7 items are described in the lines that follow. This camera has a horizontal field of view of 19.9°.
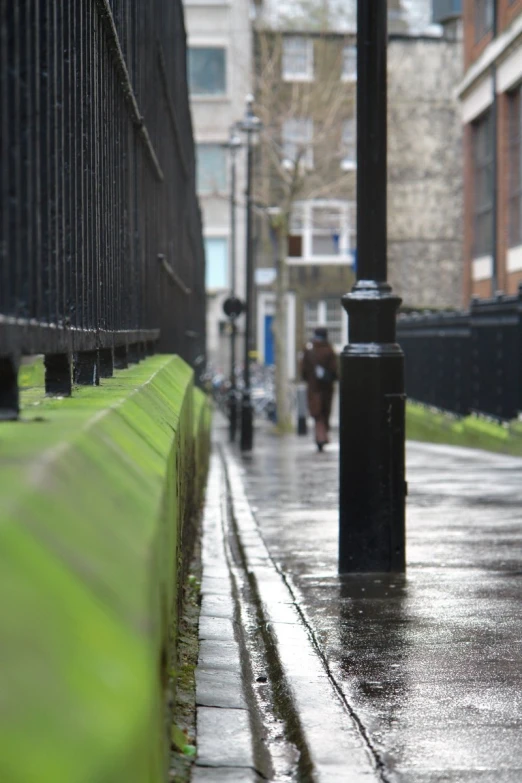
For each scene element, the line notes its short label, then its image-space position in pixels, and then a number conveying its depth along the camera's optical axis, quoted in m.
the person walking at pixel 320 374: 24.81
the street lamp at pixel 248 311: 25.58
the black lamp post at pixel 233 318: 29.83
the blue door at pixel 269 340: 57.47
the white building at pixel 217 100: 54.34
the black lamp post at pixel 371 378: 7.80
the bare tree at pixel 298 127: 37.31
